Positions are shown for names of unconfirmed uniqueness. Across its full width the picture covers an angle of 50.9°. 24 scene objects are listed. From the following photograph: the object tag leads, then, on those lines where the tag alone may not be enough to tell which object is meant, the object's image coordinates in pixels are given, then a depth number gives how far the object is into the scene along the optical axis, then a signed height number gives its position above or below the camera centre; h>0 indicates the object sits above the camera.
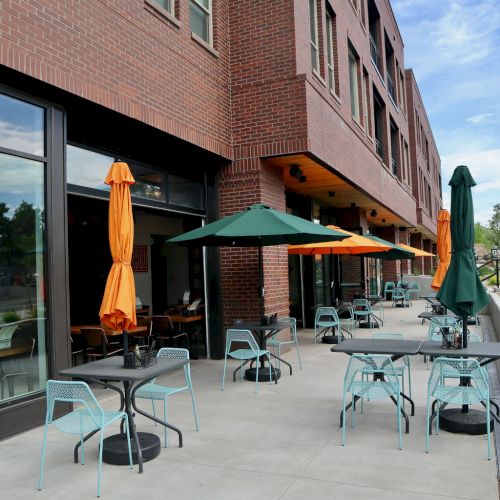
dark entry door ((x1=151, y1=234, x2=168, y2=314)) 13.76 +0.10
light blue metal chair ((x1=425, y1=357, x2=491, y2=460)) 4.53 -1.01
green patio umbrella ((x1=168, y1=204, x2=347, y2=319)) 6.50 +0.56
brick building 5.62 +2.11
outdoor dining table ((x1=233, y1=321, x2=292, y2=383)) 7.44 -1.00
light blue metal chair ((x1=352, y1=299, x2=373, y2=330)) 12.59 -0.84
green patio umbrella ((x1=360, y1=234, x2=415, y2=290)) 13.51 +0.44
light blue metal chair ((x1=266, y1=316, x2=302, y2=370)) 7.97 -1.04
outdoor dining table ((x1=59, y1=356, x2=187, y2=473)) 4.34 -1.08
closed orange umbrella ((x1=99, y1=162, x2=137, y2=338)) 4.70 +0.23
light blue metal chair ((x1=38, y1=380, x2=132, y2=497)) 3.84 -1.02
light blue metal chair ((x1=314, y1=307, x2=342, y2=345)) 10.18 -0.82
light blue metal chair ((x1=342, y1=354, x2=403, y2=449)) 4.80 -1.05
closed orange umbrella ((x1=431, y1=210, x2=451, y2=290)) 9.42 +0.50
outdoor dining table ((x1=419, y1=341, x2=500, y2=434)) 4.95 -1.44
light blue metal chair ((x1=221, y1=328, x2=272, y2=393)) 6.87 -0.93
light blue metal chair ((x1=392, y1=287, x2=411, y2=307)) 19.61 -0.96
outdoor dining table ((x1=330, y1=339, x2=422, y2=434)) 5.15 -0.79
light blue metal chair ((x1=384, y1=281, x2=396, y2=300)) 22.19 -0.74
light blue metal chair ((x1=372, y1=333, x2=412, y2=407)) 5.63 -0.82
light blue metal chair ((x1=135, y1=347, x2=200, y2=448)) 4.93 -1.06
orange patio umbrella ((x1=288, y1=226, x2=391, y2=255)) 10.18 +0.53
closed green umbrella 5.25 +0.06
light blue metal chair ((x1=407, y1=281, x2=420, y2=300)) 22.89 -0.76
